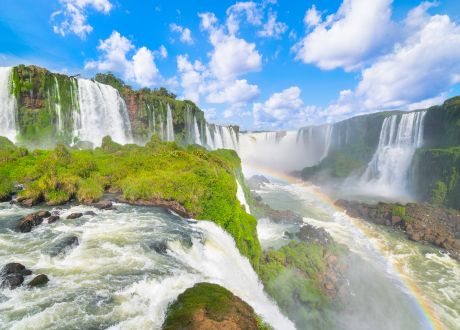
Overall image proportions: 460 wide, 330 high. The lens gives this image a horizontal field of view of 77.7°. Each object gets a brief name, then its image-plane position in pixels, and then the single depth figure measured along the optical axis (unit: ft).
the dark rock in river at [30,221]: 37.22
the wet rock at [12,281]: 24.63
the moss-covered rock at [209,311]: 21.30
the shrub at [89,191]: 52.65
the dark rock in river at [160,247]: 34.00
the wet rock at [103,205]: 48.52
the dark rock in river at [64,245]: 31.30
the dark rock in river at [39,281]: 25.16
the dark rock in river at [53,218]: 40.65
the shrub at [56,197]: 50.57
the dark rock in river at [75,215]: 42.37
